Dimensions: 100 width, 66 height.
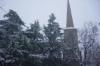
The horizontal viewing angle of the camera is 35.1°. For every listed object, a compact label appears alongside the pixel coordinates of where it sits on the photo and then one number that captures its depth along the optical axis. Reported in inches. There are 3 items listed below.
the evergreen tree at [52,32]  812.6
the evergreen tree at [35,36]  736.5
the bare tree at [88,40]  891.4
